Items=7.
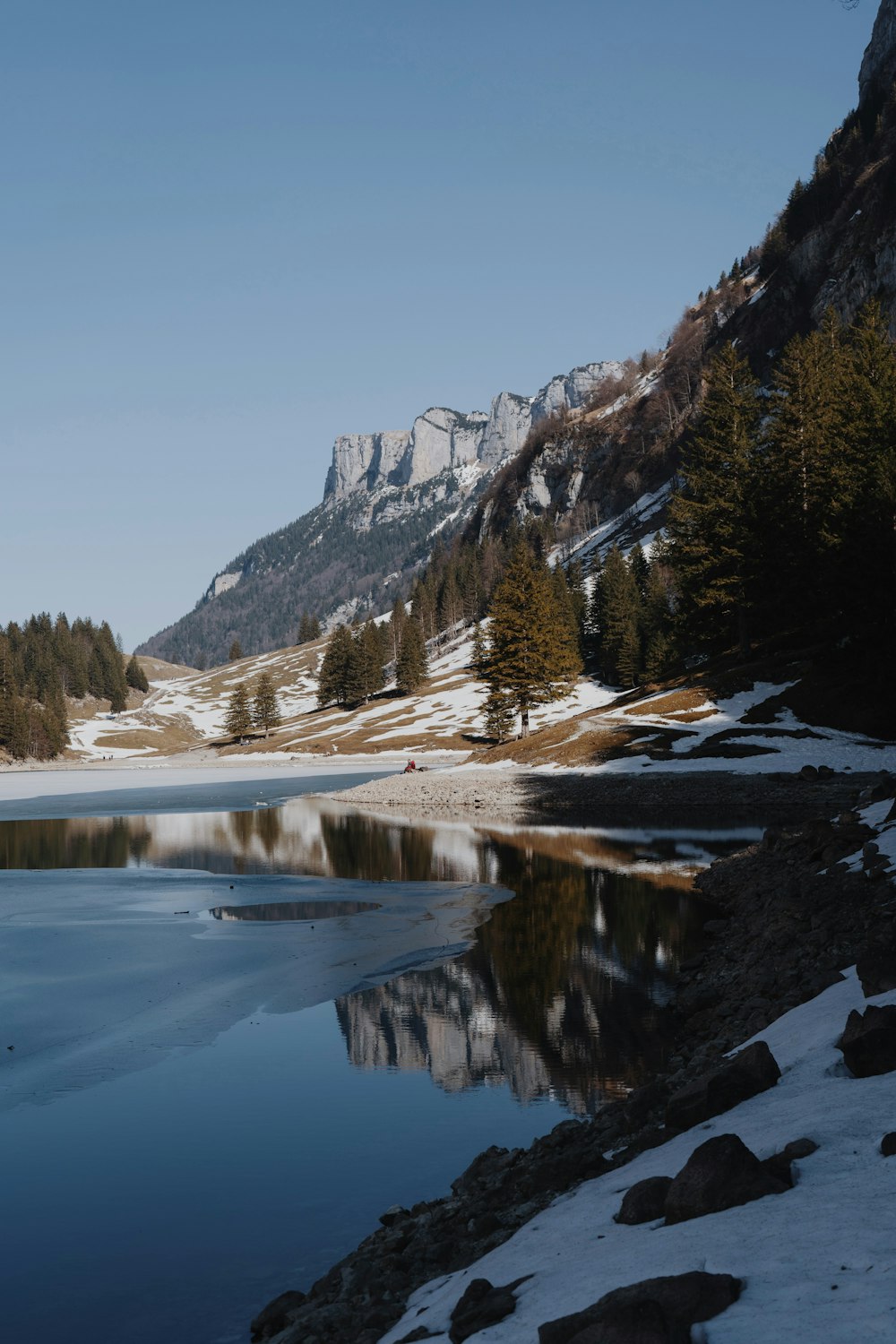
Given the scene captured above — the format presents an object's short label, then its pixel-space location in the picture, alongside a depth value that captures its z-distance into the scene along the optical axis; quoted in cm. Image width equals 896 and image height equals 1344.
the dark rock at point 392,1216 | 937
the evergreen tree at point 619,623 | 10856
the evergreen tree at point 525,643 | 7500
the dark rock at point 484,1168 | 966
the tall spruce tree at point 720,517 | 6000
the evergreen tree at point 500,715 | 7700
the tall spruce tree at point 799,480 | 5294
